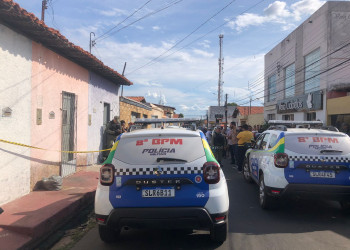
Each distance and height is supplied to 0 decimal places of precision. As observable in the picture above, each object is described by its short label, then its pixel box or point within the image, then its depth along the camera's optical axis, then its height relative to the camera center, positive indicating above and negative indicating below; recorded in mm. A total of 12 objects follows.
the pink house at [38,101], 5805 +523
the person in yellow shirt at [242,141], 10539 -519
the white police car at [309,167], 5316 -707
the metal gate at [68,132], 8816 -279
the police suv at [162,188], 3771 -810
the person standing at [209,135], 16414 -516
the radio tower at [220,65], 43656 +8708
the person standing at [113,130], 11610 -234
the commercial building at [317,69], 18609 +4175
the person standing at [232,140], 12156 -557
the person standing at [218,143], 11750 -669
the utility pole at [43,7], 18453 +6999
